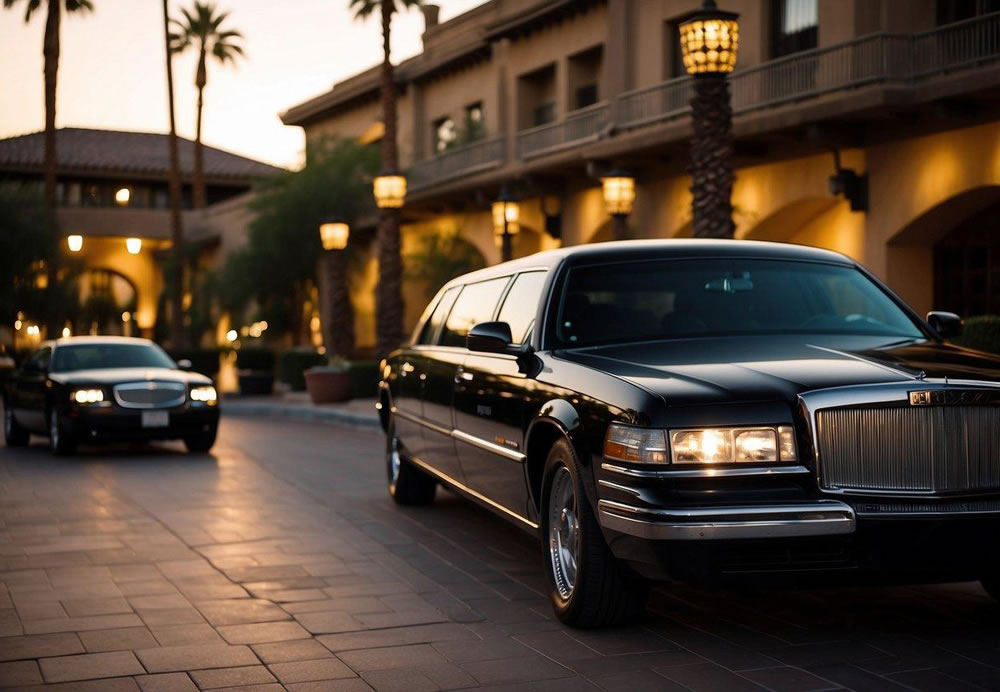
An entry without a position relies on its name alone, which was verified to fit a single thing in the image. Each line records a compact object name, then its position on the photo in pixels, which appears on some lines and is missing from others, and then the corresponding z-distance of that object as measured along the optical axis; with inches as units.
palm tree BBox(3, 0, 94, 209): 1638.8
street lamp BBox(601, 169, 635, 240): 885.8
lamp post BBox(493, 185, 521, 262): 965.2
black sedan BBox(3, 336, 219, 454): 594.5
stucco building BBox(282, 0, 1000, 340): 755.4
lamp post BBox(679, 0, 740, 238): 597.9
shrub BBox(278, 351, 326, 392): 1310.3
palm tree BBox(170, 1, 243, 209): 2204.7
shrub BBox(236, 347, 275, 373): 1462.8
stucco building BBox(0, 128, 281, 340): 2098.9
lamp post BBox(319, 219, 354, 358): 1255.3
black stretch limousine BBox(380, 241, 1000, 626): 213.8
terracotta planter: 1104.8
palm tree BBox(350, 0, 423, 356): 1114.1
